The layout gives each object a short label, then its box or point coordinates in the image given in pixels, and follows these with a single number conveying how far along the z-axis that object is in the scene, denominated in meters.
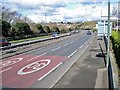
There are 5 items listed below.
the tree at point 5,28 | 20.44
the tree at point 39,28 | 31.49
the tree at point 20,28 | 23.89
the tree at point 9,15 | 29.17
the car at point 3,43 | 14.67
